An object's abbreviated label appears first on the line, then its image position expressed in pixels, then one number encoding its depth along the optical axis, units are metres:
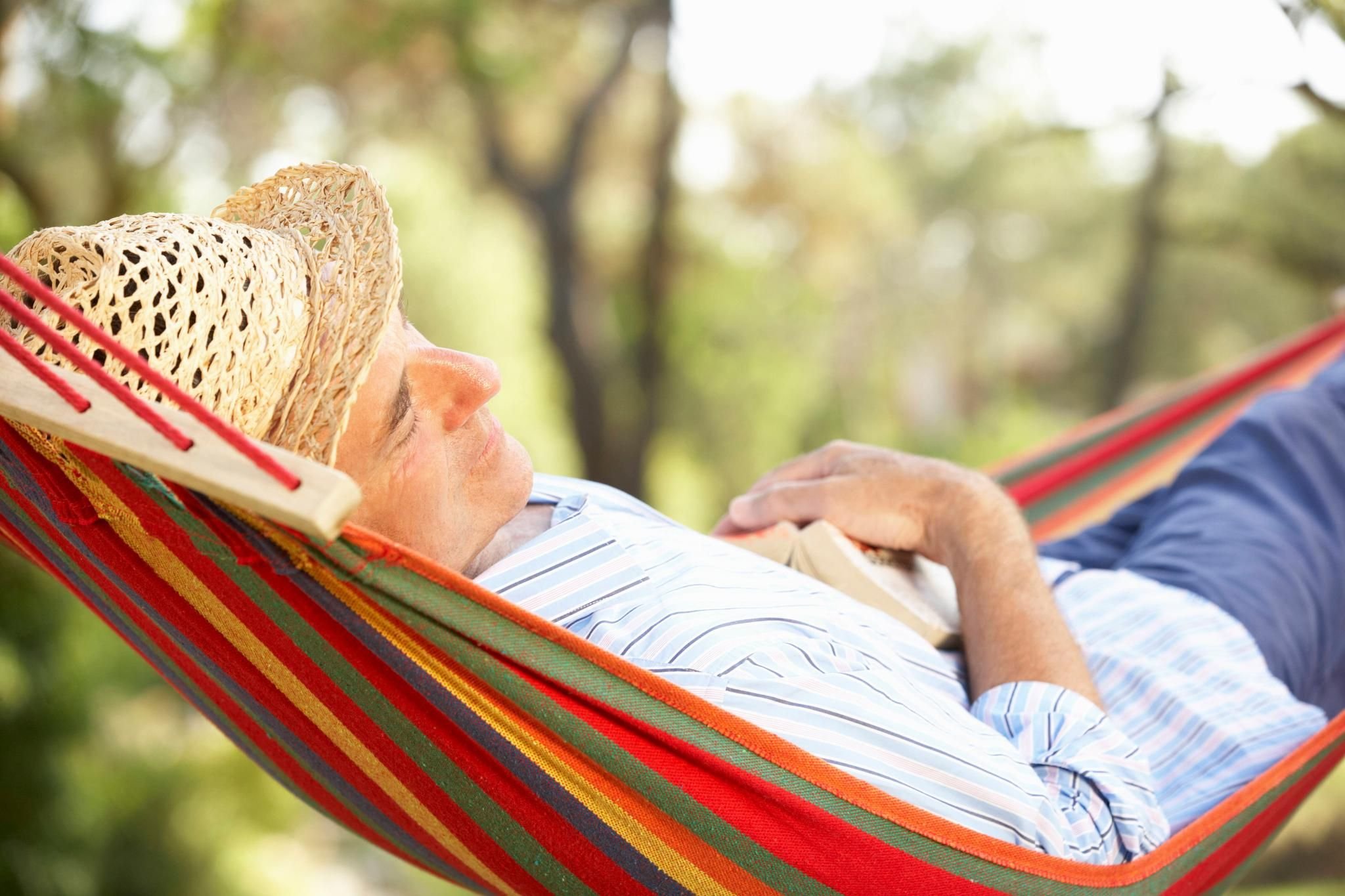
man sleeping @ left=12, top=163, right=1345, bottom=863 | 2.87
